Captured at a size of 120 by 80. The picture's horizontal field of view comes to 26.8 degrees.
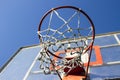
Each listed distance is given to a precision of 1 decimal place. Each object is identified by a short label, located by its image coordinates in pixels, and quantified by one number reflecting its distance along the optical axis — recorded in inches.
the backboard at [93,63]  150.0
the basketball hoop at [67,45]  140.3
